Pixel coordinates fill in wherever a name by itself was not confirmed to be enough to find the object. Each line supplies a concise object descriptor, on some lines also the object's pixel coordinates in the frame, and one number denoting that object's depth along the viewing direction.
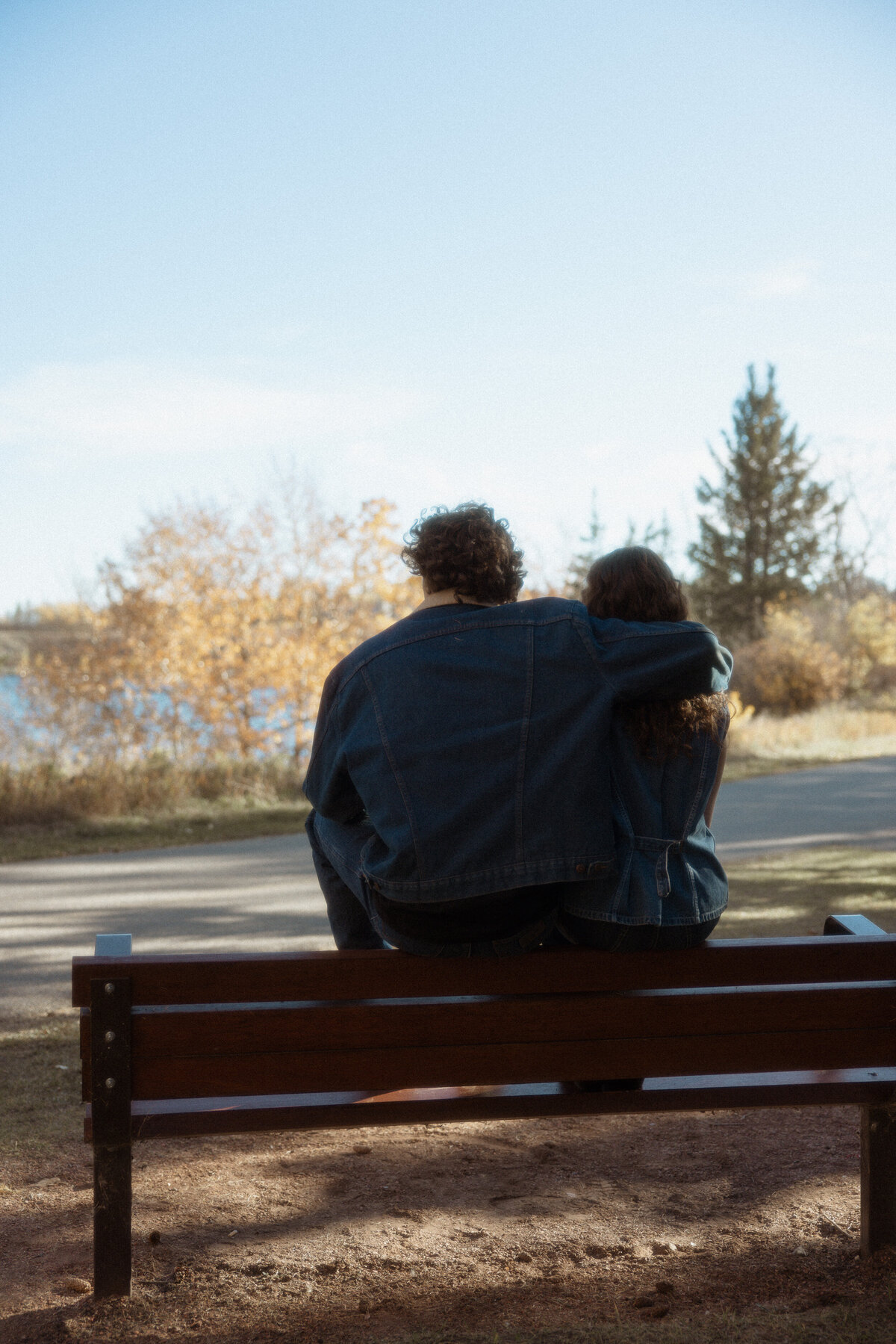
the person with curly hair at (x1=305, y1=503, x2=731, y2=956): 2.06
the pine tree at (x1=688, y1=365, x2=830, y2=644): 40.94
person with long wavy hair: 2.19
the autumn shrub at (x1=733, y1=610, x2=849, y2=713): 29.52
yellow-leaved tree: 14.03
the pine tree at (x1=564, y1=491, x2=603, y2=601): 34.84
